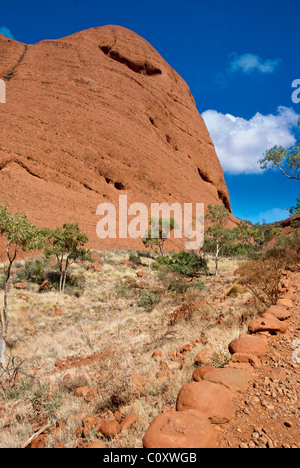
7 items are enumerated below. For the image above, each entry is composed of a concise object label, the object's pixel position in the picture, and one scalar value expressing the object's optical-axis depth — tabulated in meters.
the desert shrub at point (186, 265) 18.91
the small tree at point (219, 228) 19.03
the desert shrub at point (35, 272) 15.50
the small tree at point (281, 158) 11.25
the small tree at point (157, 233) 28.41
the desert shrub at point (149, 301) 11.48
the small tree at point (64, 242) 14.81
